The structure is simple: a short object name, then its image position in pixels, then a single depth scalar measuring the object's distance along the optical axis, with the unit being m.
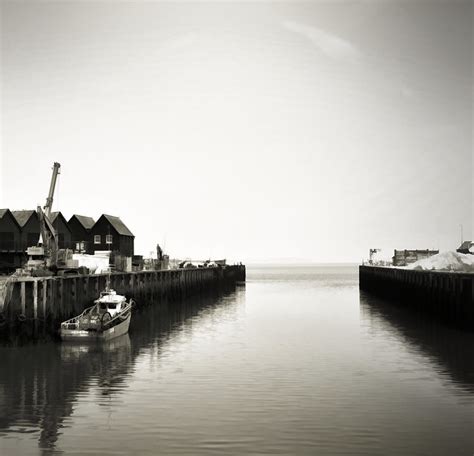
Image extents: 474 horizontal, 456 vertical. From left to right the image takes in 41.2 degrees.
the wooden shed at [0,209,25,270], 91.19
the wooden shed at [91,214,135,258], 112.69
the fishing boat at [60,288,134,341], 41.03
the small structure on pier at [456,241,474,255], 128.12
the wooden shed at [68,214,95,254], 112.71
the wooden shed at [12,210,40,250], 94.12
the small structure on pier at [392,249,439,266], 126.75
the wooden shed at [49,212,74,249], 103.88
